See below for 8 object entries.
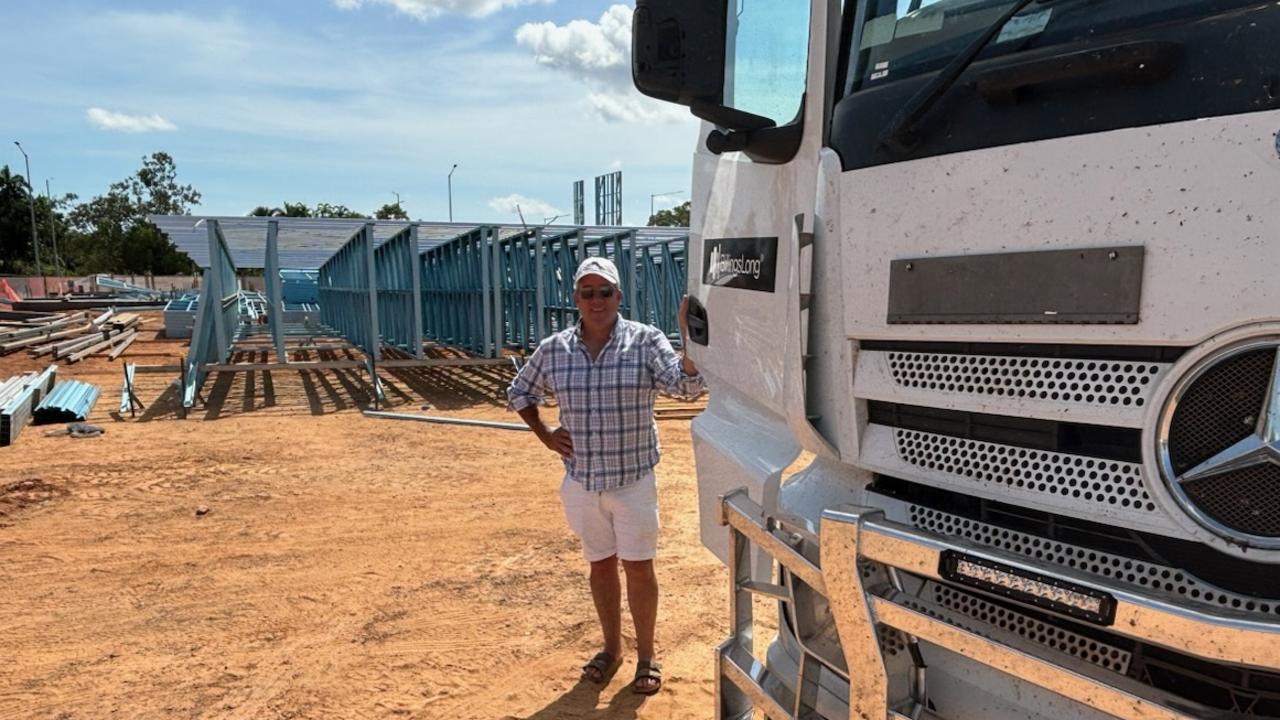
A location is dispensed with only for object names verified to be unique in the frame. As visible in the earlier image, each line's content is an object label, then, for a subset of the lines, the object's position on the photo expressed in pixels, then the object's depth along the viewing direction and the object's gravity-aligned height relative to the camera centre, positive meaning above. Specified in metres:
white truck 1.12 -0.12
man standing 3.02 -0.50
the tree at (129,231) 60.34 +5.17
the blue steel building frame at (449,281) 11.98 +0.15
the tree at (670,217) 52.38 +5.08
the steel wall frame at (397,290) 16.28 -0.01
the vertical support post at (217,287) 11.27 +0.06
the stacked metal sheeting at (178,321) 22.52 -0.88
